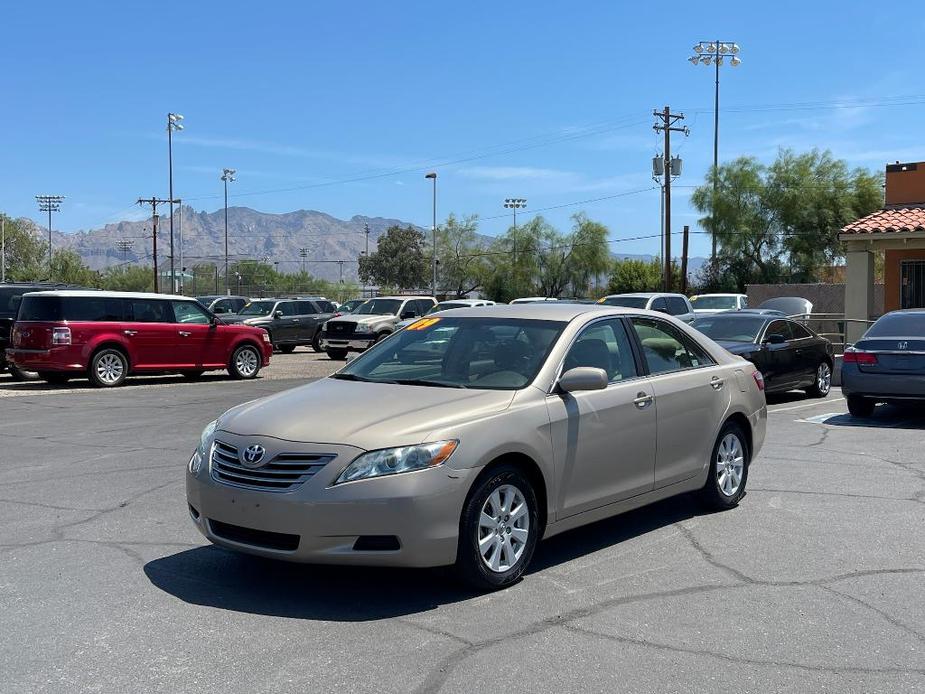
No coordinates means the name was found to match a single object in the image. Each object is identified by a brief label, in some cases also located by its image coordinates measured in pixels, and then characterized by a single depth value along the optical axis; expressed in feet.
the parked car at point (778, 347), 49.57
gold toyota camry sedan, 16.63
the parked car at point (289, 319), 98.32
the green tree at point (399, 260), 384.68
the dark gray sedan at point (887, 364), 42.14
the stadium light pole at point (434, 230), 224.74
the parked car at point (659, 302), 77.77
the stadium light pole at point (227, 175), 304.09
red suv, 57.41
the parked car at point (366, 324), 85.92
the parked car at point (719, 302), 107.45
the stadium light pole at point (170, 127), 218.79
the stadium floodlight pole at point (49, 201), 366.84
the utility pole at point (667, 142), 145.89
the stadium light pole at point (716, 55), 206.28
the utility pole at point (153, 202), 259.39
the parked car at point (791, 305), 88.74
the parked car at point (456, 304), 93.68
